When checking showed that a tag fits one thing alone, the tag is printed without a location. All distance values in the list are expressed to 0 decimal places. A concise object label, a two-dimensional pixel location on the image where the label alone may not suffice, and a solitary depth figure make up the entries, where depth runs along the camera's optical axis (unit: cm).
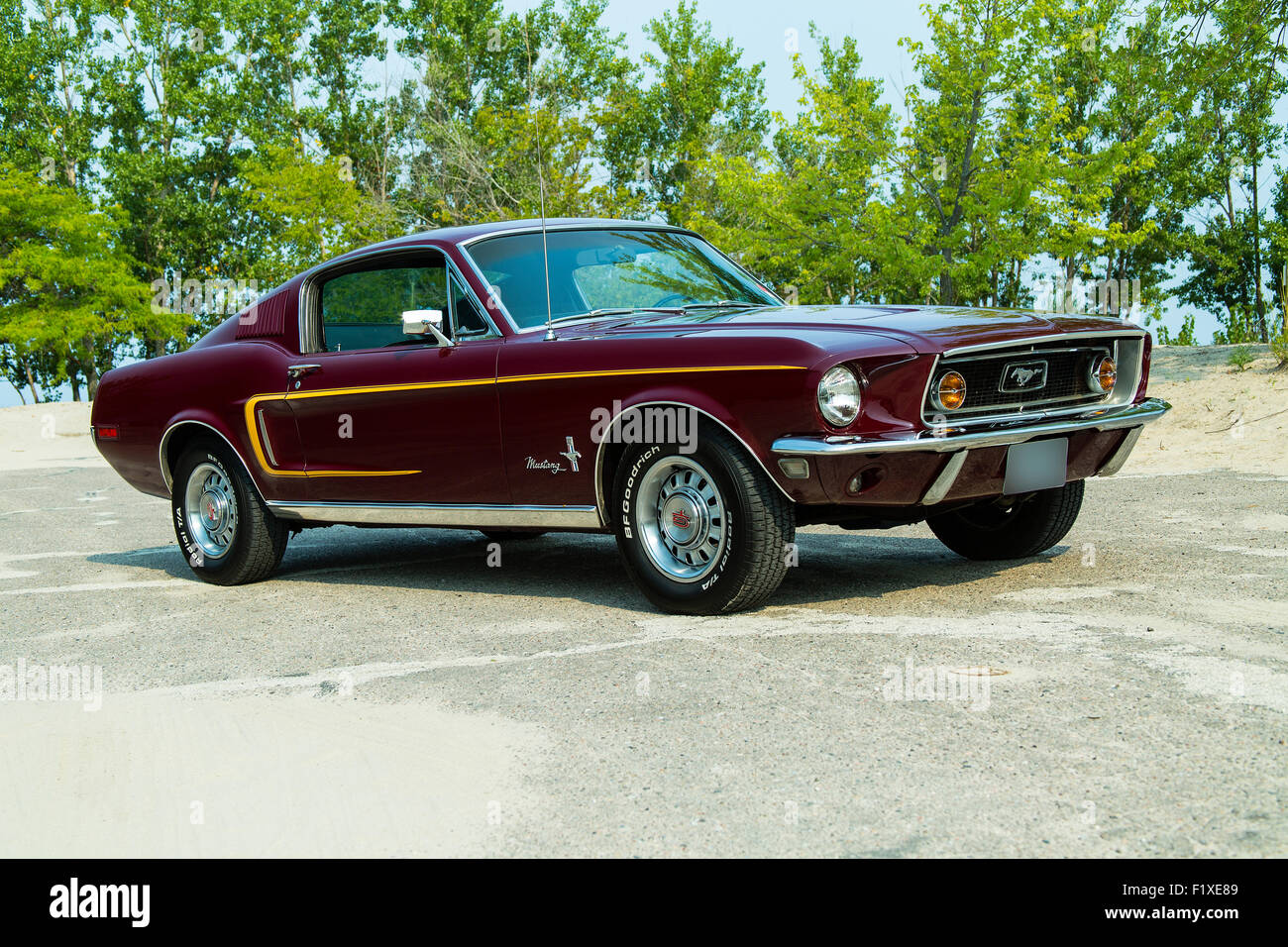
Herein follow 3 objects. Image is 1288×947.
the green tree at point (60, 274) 3719
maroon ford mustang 484
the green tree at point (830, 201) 1950
